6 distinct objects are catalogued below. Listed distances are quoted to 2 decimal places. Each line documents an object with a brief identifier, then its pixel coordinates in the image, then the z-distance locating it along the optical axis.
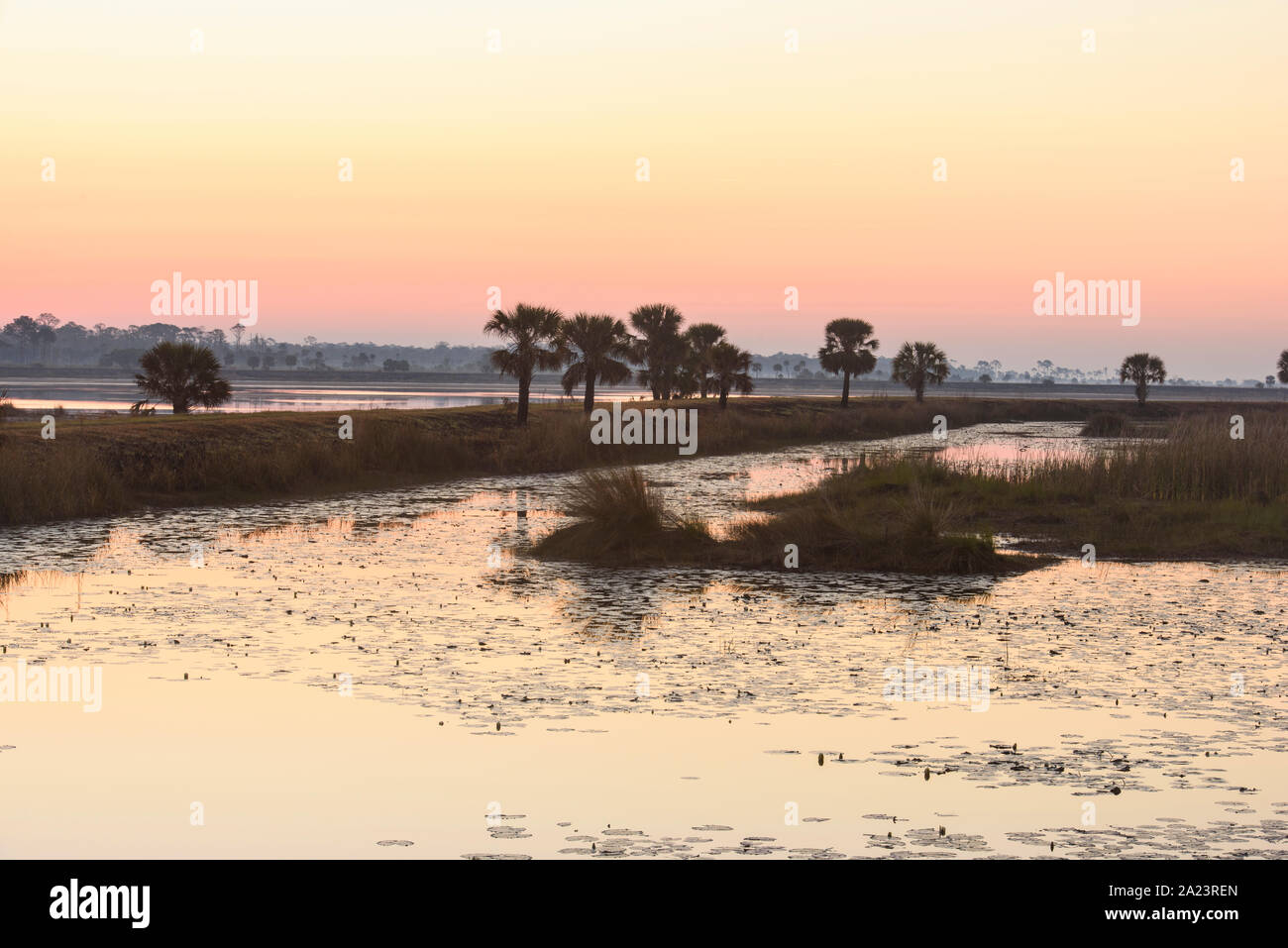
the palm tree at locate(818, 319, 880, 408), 93.31
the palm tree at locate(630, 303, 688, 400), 78.44
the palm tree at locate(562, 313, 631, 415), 56.28
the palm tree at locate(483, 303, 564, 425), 51.47
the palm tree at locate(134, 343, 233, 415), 46.84
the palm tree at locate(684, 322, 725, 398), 84.94
